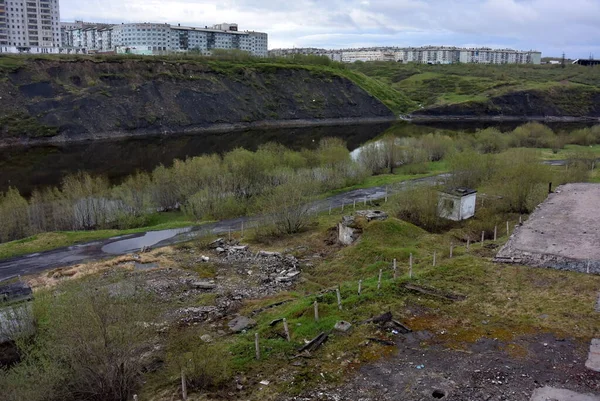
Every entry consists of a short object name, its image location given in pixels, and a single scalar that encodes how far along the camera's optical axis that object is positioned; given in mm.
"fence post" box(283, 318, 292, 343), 16844
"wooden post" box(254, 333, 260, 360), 15874
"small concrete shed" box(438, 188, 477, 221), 33844
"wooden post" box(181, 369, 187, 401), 13688
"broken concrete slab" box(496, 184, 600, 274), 21781
